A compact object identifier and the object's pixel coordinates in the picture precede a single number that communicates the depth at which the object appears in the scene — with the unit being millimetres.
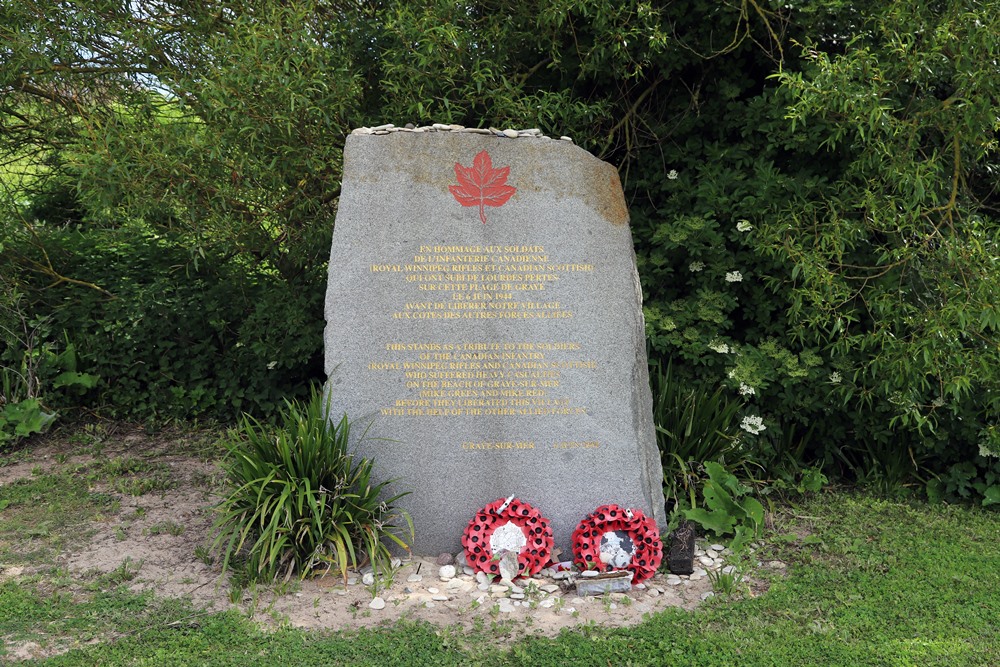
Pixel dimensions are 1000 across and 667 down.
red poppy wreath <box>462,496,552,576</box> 4266
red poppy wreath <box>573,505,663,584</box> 4238
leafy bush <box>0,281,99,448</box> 6059
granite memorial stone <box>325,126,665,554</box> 4477
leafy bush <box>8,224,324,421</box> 6316
